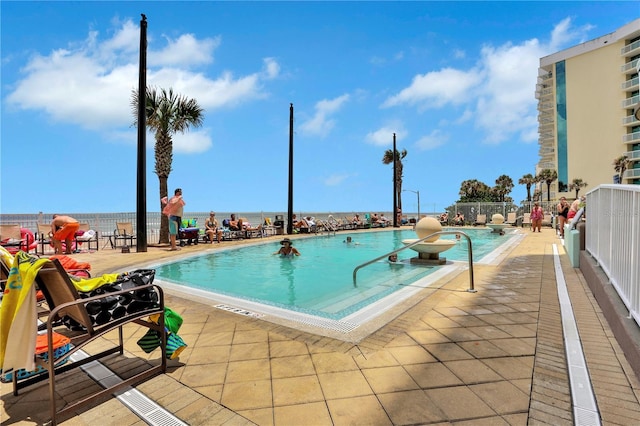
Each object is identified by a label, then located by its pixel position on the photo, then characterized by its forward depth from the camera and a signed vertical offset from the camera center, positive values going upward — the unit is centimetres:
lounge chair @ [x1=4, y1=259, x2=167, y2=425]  188 -76
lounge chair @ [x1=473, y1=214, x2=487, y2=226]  2539 -74
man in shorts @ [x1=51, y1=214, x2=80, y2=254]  834 -51
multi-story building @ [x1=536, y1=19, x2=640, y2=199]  3850 +1329
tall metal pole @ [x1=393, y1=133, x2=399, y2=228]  2462 +24
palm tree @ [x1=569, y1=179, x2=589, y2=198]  4226 +343
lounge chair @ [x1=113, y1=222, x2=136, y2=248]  1146 -76
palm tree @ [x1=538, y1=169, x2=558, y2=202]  4498 +474
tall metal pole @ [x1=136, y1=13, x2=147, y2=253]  968 +173
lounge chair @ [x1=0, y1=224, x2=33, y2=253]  726 -67
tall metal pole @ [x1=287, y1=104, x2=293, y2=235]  1717 +210
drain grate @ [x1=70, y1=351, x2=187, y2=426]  181 -118
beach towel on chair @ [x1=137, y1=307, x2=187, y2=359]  238 -96
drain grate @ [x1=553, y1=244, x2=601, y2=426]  178 -110
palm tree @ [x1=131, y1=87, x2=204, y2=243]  1211 +340
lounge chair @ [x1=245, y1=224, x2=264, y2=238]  1493 -101
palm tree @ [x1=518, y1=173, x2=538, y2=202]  5053 +458
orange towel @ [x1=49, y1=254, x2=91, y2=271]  409 -69
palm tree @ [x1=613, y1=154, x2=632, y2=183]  3703 +539
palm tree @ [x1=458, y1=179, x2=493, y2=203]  4806 +287
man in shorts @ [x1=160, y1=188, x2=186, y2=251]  1004 -4
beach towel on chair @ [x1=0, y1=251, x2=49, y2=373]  184 -62
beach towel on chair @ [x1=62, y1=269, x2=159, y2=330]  217 -63
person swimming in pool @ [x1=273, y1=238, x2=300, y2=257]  984 -119
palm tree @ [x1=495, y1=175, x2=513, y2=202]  5041 +399
